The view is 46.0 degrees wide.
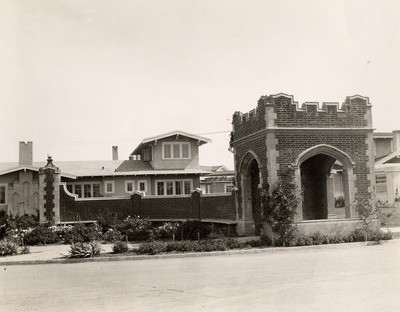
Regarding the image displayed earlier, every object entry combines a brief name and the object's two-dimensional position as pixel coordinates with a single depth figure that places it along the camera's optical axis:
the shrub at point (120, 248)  16.55
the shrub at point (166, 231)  21.98
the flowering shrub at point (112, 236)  22.19
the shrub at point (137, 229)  22.30
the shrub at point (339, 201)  32.81
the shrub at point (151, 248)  16.11
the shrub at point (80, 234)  20.77
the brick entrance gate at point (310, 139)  17.78
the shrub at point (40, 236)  22.11
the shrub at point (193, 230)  21.13
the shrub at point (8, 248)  17.58
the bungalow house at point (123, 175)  33.34
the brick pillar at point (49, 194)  27.81
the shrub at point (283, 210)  17.25
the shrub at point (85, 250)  15.89
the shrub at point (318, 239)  17.25
